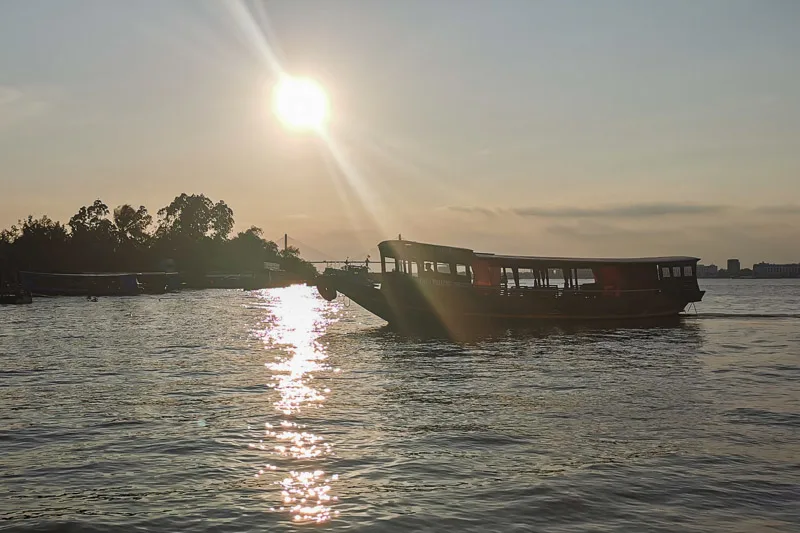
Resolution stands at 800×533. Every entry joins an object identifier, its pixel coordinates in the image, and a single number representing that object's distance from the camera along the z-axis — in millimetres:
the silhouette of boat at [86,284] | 131125
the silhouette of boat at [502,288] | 48250
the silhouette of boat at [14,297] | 90562
